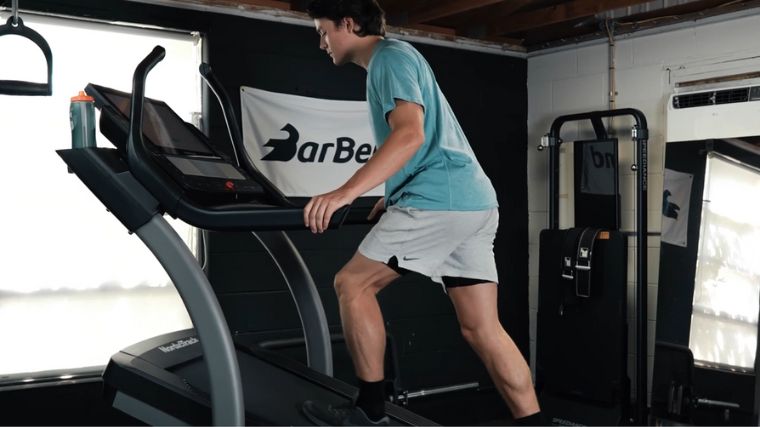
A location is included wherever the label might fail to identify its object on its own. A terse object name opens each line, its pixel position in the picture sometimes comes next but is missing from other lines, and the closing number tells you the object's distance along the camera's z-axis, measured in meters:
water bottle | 2.48
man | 2.35
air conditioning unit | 4.17
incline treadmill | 2.19
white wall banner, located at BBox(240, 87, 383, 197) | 4.27
